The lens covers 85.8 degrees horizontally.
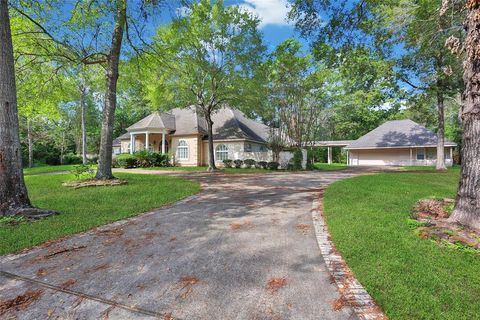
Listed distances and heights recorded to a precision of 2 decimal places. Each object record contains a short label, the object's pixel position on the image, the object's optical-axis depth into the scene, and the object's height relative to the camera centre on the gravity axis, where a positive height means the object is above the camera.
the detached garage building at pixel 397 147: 26.64 +0.45
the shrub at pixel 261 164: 21.59 -0.90
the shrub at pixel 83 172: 10.77 -0.65
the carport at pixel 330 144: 35.69 +1.11
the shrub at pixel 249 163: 22.42 -0.81
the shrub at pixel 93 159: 33.66 -0.33
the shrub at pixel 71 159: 31.45 -0.25
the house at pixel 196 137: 23.53 +1.66
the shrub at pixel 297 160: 19.97 -0.56
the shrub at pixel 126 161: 21.25 -0.42
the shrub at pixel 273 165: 20.72 -0.95
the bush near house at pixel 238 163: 22.85 -0.81
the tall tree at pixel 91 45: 9.88 +4.77
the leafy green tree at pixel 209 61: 15.83 +6.11
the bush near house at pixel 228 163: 23.17 -0.80
